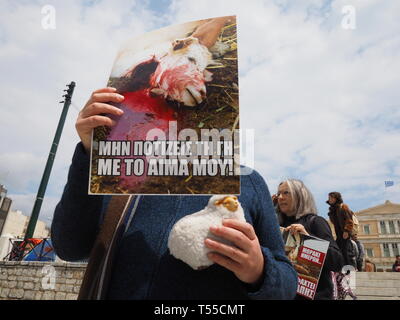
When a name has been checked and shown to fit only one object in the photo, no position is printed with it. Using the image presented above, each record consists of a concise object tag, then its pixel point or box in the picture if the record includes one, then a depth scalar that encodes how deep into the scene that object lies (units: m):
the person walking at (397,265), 5.29
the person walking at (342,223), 2.16
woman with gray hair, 1.54
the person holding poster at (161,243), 0.68
